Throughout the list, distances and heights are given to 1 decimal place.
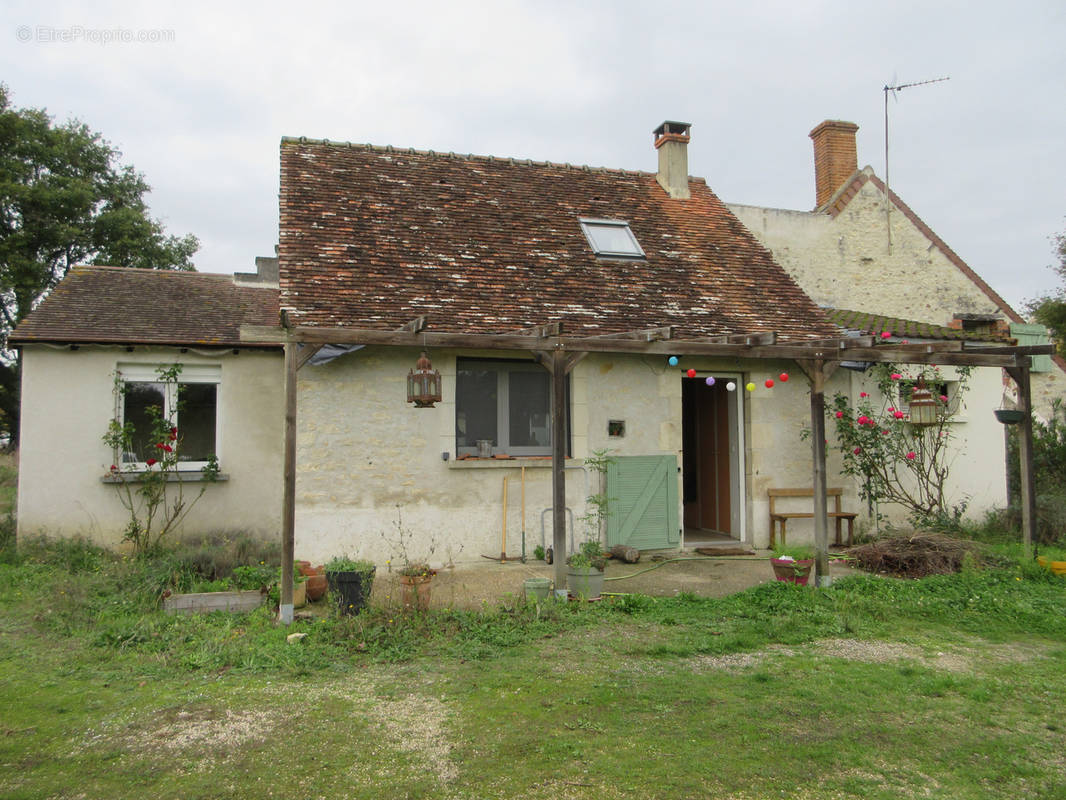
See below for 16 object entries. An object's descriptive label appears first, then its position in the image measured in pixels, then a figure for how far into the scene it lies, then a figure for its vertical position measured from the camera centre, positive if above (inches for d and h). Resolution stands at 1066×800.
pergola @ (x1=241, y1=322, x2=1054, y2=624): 256.5 +34.0
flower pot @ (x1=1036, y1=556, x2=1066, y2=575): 314.7 -54.3
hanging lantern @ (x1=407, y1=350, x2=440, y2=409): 266.8 +19.8
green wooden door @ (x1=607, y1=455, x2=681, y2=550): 381.1 -32.7
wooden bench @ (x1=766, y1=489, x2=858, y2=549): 400.6 -40.7
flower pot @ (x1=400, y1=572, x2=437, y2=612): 249.3 -51.2
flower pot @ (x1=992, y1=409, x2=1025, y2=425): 339.5 +9.1
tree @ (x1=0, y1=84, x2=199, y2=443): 828.0 +261.9
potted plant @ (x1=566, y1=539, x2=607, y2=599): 274.7 -50.3
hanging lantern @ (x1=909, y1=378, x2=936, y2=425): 341.1 +13.2
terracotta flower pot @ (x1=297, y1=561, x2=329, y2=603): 291.0 -55.3
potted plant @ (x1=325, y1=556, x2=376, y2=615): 251.4 -49.3
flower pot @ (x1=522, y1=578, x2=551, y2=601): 266.2 -52.6
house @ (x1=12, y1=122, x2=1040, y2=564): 344.5 +33.6
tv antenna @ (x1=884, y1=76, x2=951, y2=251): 592.3 +176.4
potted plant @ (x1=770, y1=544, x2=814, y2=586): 288.0 -49.8
